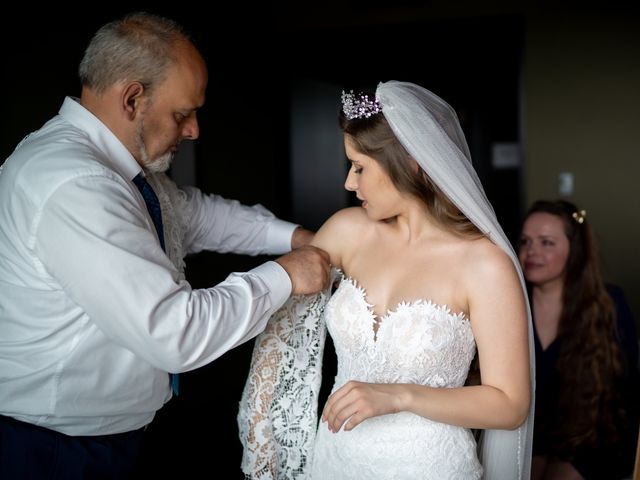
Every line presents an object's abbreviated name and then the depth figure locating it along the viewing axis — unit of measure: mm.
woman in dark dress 2914
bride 1817
